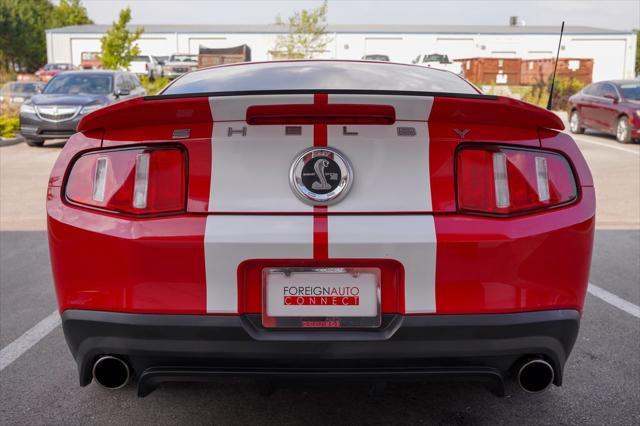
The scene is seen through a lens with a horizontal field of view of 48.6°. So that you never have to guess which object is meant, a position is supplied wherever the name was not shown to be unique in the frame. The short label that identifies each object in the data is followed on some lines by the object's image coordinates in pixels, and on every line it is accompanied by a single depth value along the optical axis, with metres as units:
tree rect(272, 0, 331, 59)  48.00
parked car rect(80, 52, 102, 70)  51.33
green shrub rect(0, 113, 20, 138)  16.50
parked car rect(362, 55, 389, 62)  39.33
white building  60.56
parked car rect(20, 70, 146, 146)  14.48
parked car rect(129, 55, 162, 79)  42.91
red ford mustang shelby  2.37
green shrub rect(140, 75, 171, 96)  25.38
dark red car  15.89
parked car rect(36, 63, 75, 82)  45.03
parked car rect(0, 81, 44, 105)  22.06
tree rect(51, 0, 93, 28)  78.38
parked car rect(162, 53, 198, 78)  38.62
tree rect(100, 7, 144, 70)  27.50
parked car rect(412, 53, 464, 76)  38.96
